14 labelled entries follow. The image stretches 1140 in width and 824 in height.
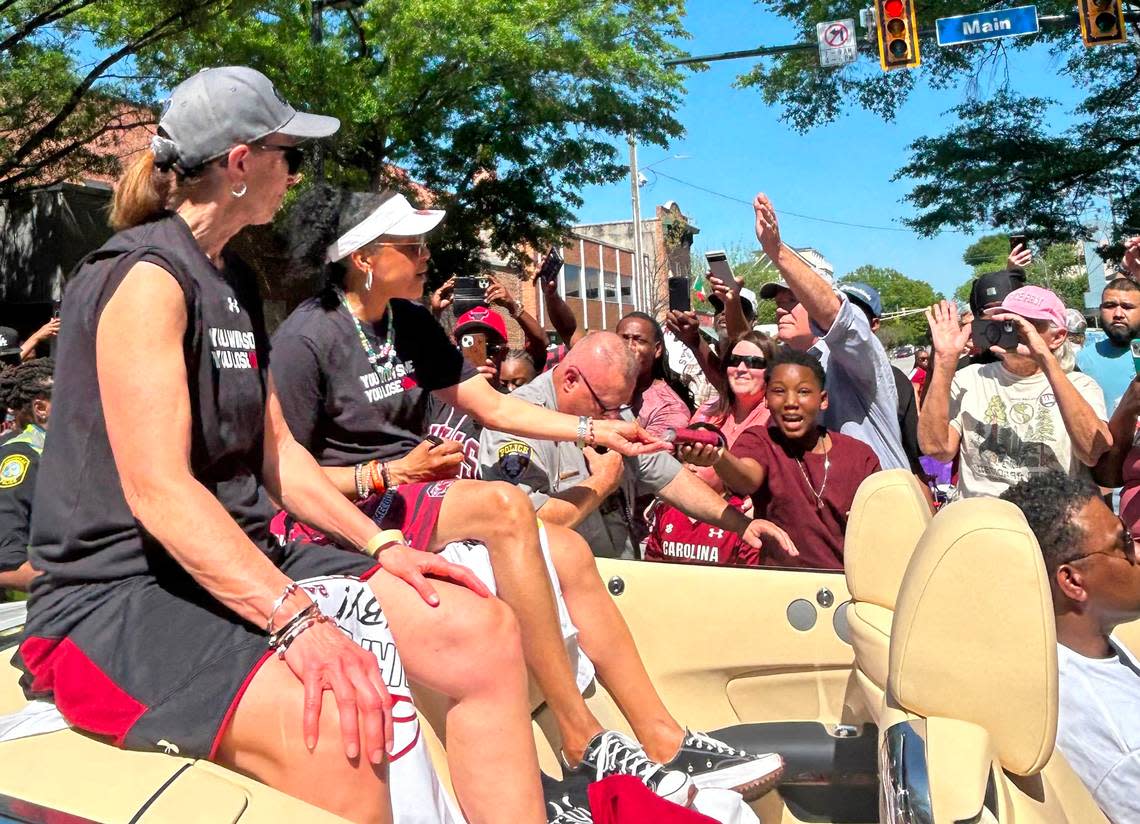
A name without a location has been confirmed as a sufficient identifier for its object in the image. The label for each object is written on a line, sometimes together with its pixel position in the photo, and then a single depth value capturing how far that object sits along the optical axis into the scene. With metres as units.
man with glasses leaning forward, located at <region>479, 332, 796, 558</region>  3.35
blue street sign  10.98
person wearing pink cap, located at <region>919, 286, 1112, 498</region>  3.90
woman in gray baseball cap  1.56
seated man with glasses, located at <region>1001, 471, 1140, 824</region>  1.88
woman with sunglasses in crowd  3.51
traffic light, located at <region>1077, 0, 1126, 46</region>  10.84
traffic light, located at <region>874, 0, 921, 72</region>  11.77
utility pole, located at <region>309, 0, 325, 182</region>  11.54
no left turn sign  12.17
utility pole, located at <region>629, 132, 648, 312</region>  30.05
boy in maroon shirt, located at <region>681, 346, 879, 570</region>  3.37
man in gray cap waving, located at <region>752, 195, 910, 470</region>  3.69
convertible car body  1.49
